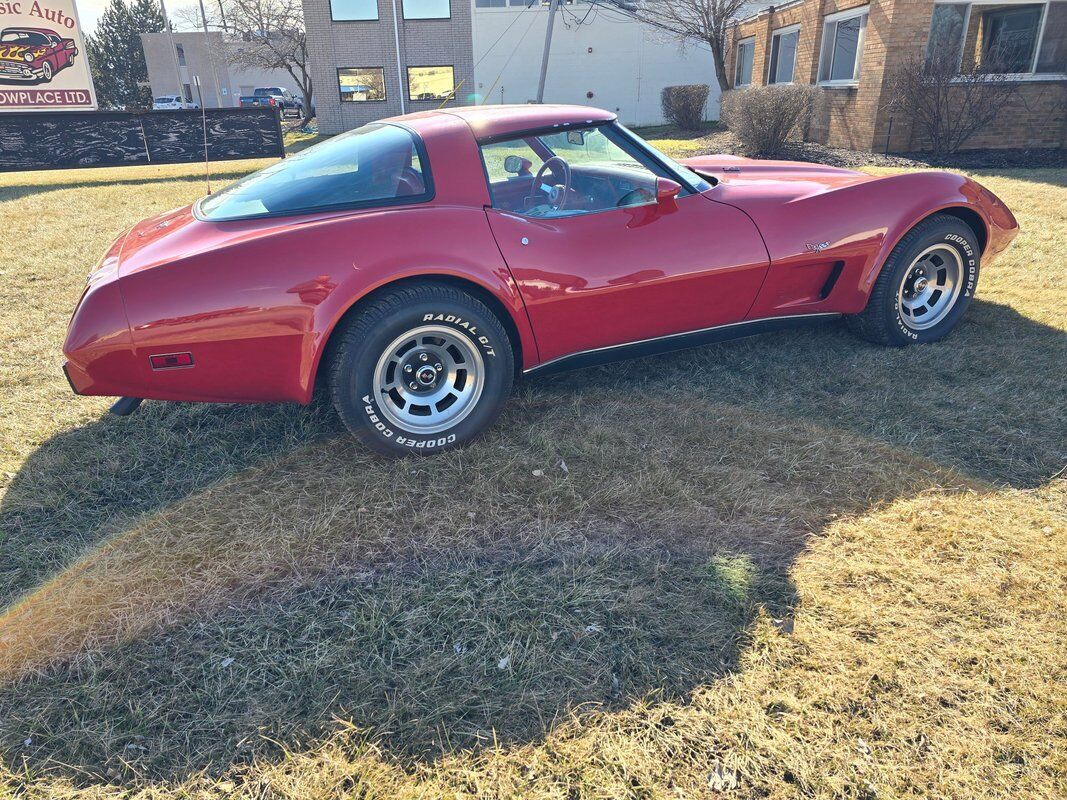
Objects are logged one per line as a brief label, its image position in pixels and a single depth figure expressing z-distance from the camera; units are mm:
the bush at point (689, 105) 22484
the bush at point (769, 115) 13383
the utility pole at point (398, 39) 25455
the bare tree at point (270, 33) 32969
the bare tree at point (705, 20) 20125
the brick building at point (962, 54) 12117
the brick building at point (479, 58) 27188
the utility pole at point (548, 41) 20897
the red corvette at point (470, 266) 2768
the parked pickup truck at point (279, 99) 41469
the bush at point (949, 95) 11758
